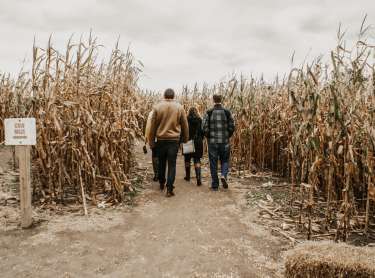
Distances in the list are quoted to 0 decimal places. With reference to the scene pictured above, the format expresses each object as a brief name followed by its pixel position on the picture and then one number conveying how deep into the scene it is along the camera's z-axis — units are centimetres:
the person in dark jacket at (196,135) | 734
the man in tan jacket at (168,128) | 642
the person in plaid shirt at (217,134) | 695
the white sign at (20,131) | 469
